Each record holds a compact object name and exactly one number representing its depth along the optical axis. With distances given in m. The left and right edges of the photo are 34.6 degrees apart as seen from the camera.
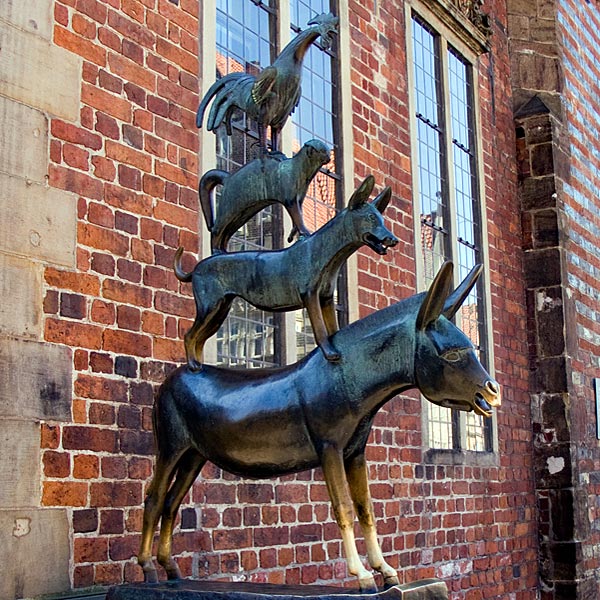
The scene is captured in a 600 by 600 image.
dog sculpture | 3.14
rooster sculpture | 3.54
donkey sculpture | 2.95
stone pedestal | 2.81
